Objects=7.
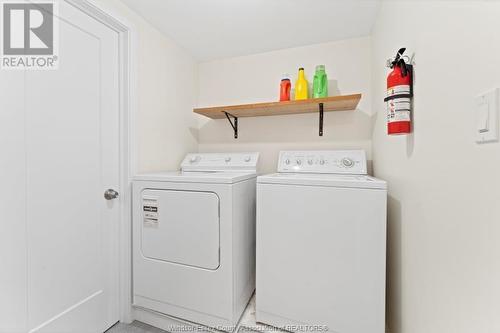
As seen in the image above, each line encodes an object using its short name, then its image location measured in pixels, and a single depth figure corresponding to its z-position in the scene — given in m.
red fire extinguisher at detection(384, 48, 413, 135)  1.02
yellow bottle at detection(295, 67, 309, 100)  1.98
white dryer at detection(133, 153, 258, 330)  1.39
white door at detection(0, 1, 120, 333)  1.10
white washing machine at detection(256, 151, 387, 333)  1.18
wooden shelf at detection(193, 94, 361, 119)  1.76
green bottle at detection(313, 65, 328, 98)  1.91
